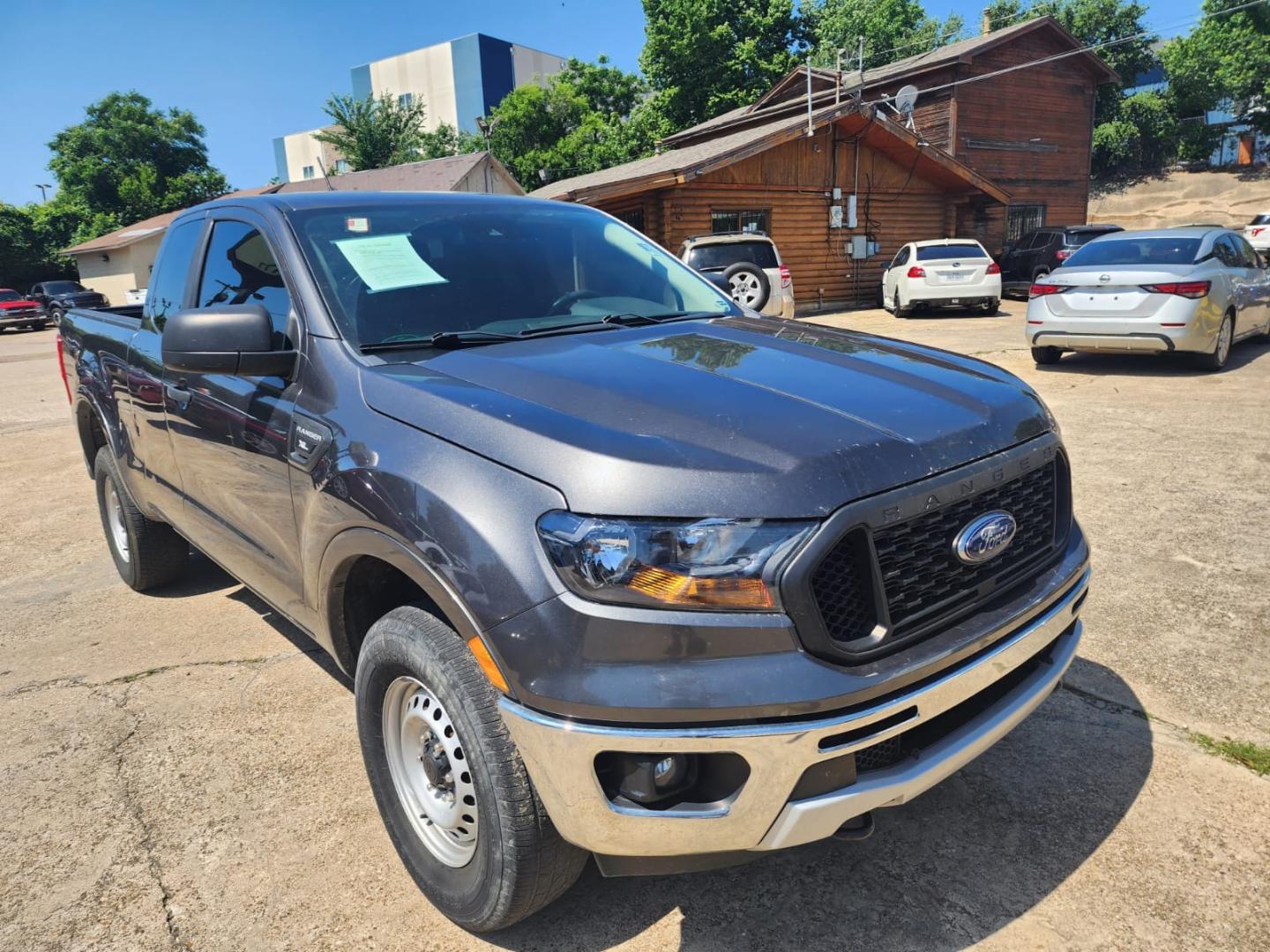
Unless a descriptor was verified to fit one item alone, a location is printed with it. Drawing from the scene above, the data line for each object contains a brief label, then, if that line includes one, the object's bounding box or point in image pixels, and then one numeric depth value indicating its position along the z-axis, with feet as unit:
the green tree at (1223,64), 127.75
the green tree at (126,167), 157.89
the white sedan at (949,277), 53.57
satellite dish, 67.23
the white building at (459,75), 215.51
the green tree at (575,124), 128.67
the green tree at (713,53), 124.67
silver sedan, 27.78
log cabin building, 59.26
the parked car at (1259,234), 72.28
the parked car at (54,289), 116.26
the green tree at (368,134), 126.31
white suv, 43.29
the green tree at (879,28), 163.12
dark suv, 63.41
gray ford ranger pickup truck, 5.39
